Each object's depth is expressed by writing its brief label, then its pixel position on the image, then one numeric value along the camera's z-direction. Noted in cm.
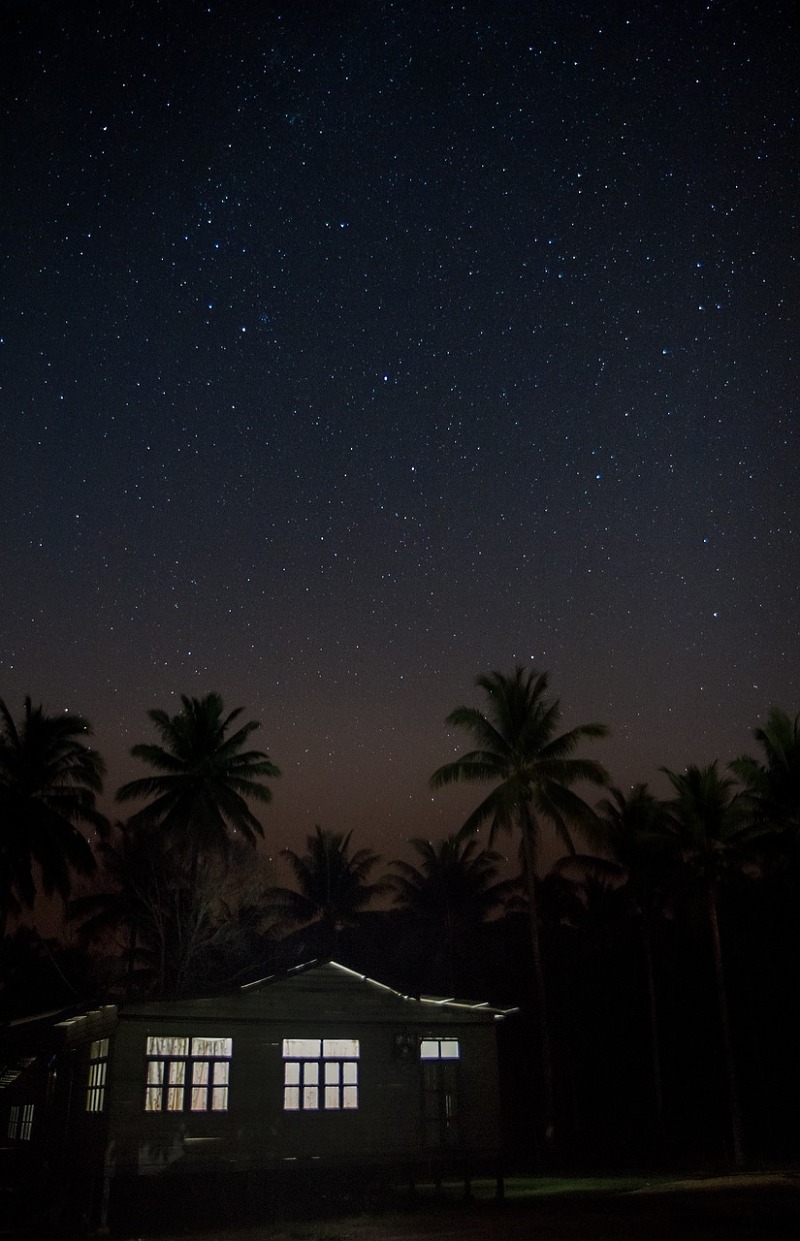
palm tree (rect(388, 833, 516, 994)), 5666
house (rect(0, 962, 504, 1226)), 2175
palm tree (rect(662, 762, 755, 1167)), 3775
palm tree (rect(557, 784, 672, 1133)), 4319
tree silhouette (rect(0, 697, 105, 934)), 3641
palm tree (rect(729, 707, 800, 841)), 3656
